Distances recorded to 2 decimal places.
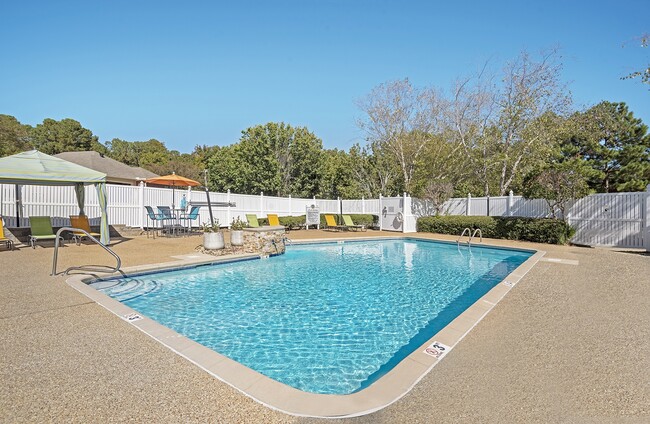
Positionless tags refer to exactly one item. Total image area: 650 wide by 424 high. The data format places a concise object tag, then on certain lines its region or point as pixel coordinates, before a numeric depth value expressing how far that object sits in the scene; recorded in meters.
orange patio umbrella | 12.83
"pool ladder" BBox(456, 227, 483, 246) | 12.38
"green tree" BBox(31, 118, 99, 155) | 32.62
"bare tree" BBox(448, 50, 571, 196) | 17.62
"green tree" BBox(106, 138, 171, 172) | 41.74
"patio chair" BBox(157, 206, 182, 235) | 12.97
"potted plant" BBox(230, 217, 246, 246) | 10.31
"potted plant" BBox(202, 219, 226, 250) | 9.71
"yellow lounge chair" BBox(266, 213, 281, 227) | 16.76
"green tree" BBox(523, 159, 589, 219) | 11.97
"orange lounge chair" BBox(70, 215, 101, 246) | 10.86
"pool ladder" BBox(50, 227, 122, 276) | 6.01
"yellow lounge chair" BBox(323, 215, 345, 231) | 18.34
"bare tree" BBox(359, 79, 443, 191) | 23.14
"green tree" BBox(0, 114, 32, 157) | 24.89
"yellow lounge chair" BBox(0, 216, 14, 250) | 9.07
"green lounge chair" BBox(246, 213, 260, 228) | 14.42
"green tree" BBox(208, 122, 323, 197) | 25.03
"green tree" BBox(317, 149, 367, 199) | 27.17
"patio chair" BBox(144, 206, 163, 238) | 12.51
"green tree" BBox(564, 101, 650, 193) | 20.02
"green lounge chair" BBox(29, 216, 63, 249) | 9.90
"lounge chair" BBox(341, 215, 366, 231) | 18.00
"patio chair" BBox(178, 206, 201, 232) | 13.52
